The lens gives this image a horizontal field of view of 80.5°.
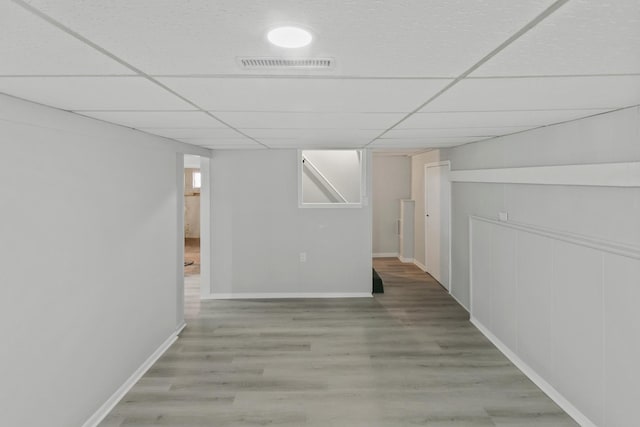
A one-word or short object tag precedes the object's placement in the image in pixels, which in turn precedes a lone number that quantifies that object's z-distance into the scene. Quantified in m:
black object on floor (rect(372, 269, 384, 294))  5.63
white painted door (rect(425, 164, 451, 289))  5.68
